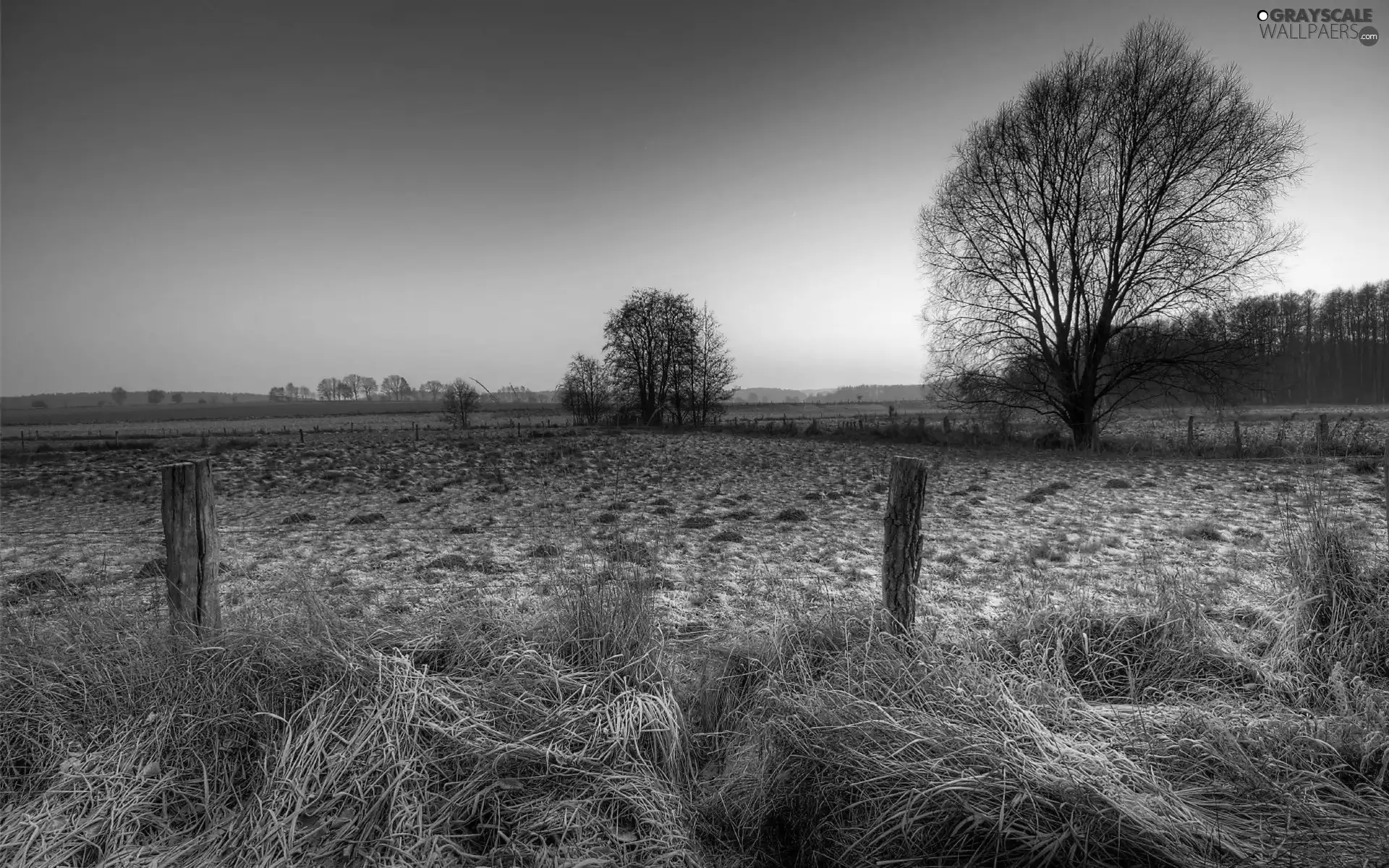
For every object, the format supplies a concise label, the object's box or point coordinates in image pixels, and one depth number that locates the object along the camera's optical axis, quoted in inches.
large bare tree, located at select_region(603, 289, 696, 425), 1622.8
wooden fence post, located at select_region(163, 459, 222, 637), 134.9
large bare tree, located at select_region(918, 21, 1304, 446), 639.8
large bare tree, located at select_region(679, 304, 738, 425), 1626.5
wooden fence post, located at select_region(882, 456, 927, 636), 139.9
